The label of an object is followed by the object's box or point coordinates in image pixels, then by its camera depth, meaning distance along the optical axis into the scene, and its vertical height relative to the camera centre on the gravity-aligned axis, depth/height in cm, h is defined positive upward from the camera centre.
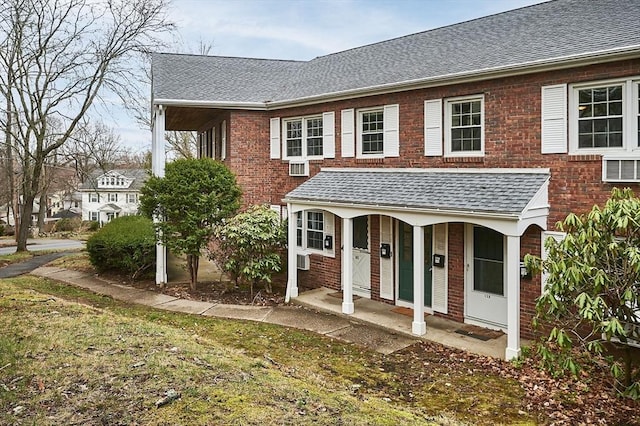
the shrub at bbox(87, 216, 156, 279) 1383 -126
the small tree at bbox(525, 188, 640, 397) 572 -94
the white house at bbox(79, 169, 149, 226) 6081 +83
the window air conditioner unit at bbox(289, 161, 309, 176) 1312 +92
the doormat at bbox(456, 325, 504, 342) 876 -241
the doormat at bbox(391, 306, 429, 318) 1018 -231
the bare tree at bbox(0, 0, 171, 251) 2041 +643
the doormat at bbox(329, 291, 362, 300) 1164 -223
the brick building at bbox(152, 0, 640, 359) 791 +114
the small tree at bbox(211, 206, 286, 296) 1169 -102
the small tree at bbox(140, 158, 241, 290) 1208 +3
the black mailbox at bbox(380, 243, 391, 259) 1112 -111
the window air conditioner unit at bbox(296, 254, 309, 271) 1275 -153
